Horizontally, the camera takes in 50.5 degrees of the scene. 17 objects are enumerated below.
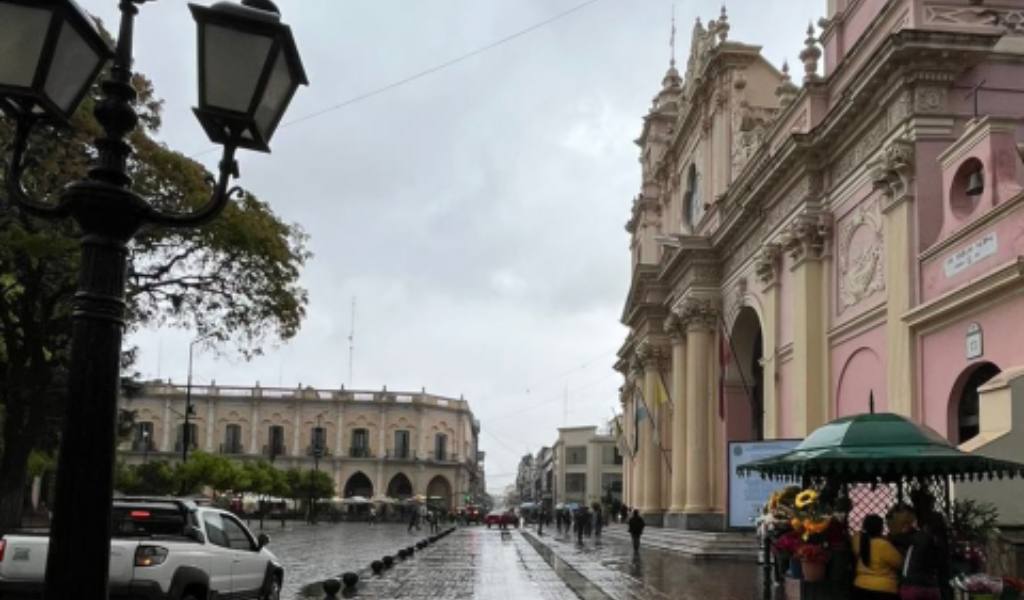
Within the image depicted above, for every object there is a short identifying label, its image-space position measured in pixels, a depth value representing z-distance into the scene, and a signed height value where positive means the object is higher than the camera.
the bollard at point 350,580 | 18.47 -2.06
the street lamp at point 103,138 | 4.44 +1.42
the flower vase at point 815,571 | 9.81 -0.91
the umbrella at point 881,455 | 9.81 +0.15
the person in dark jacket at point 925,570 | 8.76 -0.79
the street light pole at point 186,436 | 50.00 +0.83
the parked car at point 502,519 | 71.37 -4.00
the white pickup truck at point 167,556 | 11.03 -1.09
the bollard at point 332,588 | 15.98 -1.90
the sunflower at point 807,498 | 10.90 -0.30
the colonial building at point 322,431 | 98.88 +2.38
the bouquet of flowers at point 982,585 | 9.20 -0.94
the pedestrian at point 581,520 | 43.29 -2.34
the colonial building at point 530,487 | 183.45 -4.37
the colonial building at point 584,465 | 122.56 -0.18
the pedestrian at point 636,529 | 33.78 -1.97
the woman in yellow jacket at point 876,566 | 9.22 -0.81
